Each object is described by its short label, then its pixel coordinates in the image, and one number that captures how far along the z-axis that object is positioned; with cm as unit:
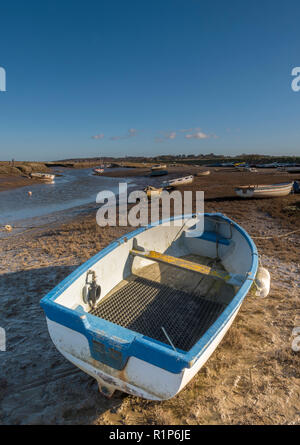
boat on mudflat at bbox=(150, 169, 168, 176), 4070
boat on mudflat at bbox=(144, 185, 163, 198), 1898
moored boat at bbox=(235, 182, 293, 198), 1652
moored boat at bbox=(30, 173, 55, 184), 3875
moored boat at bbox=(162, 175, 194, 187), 2552
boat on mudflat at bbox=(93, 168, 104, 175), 5689
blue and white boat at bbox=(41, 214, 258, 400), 265
